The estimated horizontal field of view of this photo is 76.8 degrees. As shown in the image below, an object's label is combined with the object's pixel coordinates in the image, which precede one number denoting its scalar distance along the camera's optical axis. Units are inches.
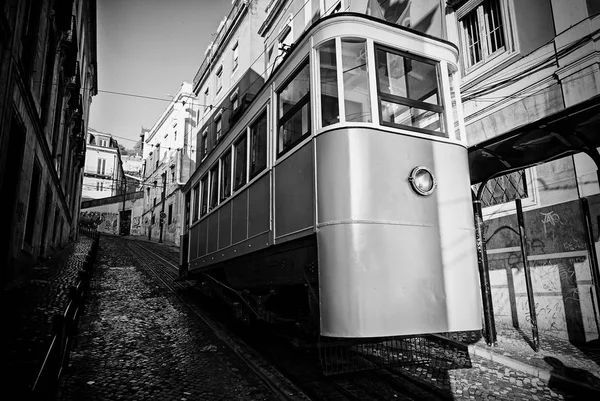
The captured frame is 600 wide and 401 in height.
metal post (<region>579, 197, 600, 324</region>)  168.7
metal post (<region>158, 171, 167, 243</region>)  1213.4
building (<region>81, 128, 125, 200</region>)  1760.6
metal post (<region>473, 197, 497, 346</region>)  219.3
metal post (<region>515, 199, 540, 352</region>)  204.9
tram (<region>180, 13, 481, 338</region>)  132.3
